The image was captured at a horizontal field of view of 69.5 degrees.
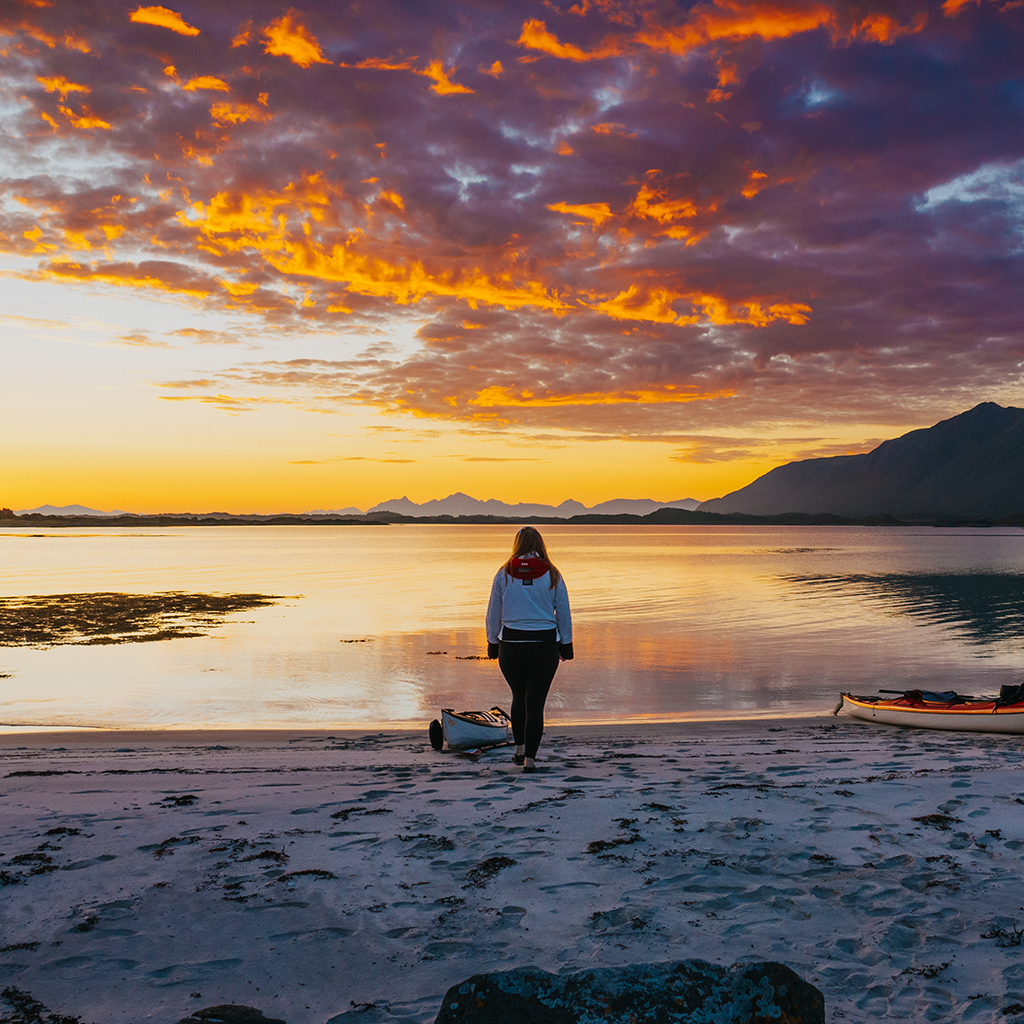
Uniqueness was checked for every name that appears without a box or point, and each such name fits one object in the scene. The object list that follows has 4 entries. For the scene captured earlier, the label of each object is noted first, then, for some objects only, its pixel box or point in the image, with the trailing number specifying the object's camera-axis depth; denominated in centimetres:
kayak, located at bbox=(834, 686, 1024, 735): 1290
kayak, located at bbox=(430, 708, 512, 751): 1118
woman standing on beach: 862
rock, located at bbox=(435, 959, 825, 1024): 304
